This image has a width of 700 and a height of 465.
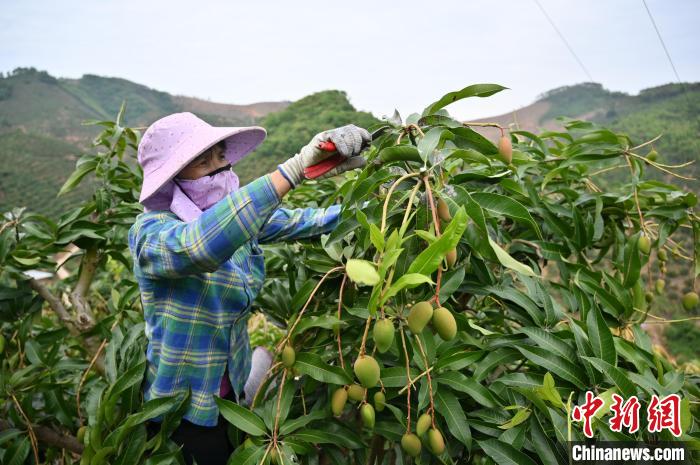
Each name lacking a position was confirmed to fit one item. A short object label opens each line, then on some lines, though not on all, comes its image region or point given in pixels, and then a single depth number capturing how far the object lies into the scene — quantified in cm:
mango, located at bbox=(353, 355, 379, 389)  68
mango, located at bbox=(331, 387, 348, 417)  76
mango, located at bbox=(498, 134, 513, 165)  85
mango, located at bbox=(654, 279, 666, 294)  127
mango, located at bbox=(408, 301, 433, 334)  61
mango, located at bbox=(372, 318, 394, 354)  63
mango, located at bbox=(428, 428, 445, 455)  70
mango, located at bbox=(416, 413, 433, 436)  71
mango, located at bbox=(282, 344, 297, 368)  84
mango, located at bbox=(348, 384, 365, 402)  78
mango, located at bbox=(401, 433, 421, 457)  74
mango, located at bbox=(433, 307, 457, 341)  63
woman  86
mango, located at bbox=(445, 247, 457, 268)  68
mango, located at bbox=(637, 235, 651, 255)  107
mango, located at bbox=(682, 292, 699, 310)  120
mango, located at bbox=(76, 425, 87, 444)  126
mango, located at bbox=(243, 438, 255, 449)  85
